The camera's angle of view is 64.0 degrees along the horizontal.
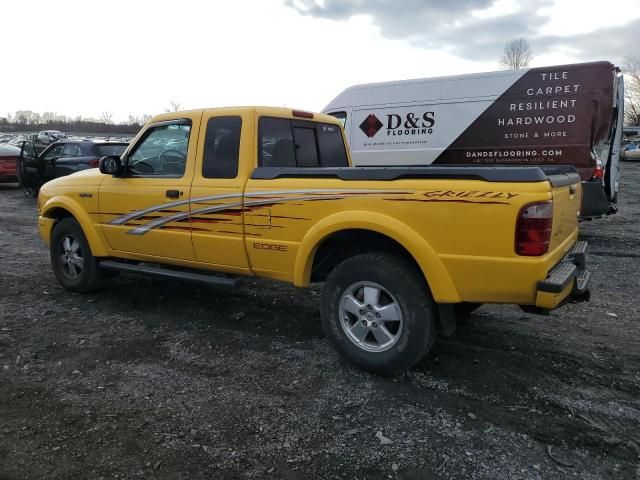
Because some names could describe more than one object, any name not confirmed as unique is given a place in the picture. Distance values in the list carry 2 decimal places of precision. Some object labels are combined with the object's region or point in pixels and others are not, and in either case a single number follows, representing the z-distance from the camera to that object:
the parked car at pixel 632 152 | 30.94
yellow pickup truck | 3.16
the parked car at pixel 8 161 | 16.46
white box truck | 8.07
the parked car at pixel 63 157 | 12.27
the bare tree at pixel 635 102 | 60.34
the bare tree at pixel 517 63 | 52.62
